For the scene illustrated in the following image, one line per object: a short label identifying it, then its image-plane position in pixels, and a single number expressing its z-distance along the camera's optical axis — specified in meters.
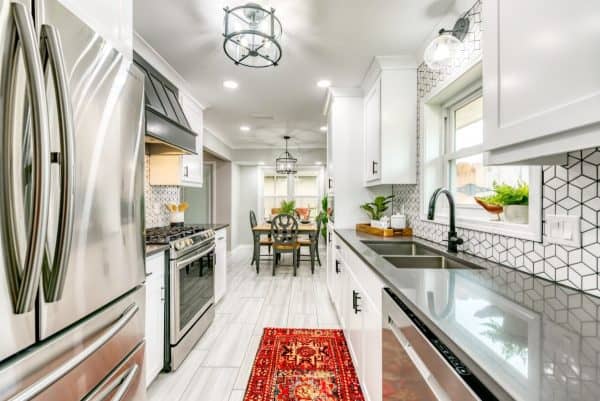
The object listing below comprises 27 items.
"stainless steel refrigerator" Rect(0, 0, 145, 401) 0.59
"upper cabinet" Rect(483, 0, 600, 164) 0.62
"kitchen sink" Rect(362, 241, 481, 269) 1.63
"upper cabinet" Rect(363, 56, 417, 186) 2.54
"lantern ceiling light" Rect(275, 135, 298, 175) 5.52
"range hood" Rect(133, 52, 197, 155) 2.02
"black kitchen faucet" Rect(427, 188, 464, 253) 1.69
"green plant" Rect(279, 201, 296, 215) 5.81
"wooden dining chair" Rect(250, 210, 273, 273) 4.90
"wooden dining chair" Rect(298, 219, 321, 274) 4.68
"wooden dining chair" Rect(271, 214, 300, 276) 4.54
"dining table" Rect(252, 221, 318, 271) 4.68
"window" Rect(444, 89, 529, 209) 1.79
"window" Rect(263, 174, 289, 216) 7.43
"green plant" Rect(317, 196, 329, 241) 4.96
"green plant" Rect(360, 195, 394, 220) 2.97
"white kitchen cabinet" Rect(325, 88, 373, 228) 3.21
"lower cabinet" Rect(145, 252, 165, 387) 1.72
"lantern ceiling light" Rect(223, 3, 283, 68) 1.64
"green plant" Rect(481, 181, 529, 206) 1.35
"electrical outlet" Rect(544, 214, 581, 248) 1.03
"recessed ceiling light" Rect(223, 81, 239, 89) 3.07
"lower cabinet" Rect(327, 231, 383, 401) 1.33
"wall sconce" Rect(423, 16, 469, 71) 1.62
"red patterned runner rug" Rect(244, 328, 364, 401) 1.77
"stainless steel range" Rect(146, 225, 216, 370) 1.97
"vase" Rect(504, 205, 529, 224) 1.33
